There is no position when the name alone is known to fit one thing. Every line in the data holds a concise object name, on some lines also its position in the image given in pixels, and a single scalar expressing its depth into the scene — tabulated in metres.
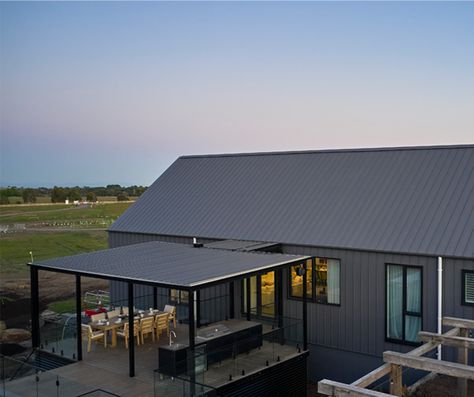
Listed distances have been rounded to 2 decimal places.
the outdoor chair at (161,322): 15.82
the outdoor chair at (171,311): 16.45
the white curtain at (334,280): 15.77
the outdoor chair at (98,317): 15.30
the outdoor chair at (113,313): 15.81
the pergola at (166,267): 12.10
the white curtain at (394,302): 14.66
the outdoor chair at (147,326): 15.43
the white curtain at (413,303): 14.40
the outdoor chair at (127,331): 15.02
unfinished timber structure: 8.24
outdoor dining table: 15.04
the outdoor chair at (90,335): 14.84
